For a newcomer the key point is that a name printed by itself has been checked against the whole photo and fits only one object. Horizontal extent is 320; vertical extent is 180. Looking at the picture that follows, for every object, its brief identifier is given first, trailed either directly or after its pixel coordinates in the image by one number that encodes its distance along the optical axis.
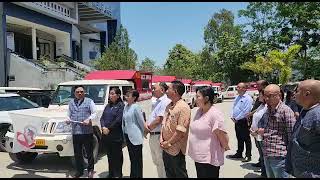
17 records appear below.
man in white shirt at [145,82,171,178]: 4.21
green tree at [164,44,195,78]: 37.24
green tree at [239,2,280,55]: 28.87
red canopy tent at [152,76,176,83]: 17.38
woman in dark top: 4.68
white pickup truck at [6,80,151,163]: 5.22
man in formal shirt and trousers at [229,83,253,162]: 5.68
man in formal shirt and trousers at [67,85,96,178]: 4.88
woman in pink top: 3.08
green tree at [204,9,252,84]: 30.70
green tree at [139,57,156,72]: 30.31
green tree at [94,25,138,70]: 21.14
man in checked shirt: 3.07
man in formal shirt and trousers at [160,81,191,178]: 3.42
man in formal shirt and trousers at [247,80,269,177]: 4.67
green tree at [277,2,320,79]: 25.54
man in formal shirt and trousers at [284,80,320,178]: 2.40
